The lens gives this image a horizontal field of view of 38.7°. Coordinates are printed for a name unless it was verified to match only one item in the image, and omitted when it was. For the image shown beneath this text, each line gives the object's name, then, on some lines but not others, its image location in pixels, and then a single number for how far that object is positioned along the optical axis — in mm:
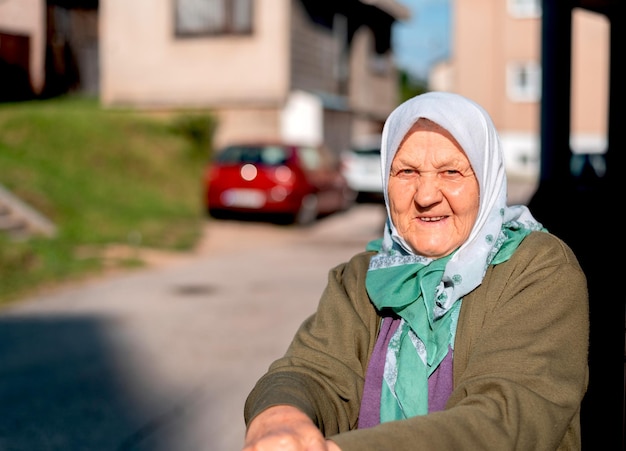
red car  15766
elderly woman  1816
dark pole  2340
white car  19344
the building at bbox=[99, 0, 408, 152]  21891
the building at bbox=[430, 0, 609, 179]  25797
